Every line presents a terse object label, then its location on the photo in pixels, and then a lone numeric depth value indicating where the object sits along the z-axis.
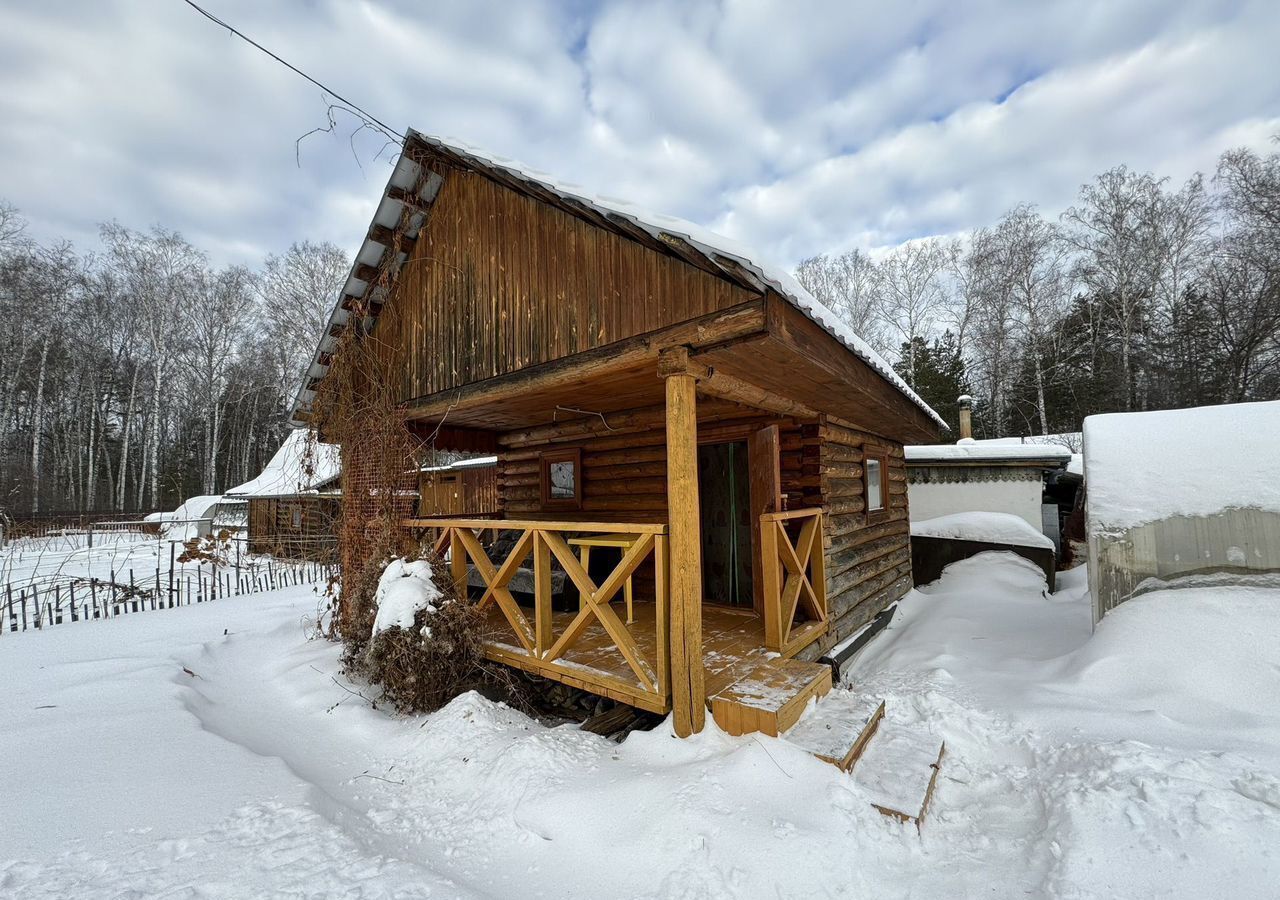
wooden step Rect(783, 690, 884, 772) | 3.13
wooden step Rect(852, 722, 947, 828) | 2.87
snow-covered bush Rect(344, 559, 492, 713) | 4.48
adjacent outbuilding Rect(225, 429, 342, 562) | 15.07
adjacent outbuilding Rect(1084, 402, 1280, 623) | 4.31
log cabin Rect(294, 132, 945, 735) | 3.52
